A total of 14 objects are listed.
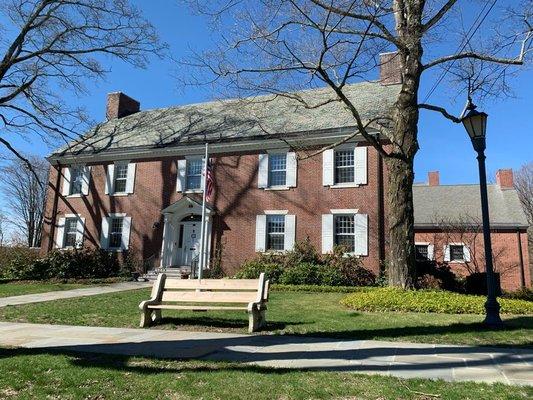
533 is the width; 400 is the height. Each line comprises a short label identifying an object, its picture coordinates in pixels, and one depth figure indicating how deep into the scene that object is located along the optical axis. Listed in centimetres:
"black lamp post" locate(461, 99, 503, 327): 805
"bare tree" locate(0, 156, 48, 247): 4672
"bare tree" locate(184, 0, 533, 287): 1103
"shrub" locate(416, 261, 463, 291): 1656
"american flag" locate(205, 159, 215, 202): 1681
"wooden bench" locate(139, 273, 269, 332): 813
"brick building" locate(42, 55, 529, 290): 1811
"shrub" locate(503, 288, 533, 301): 1804
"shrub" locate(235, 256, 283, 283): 1731
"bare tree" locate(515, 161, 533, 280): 3959
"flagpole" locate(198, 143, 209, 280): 1570
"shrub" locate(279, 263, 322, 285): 1680
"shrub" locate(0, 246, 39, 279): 2172
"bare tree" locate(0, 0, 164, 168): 1986
